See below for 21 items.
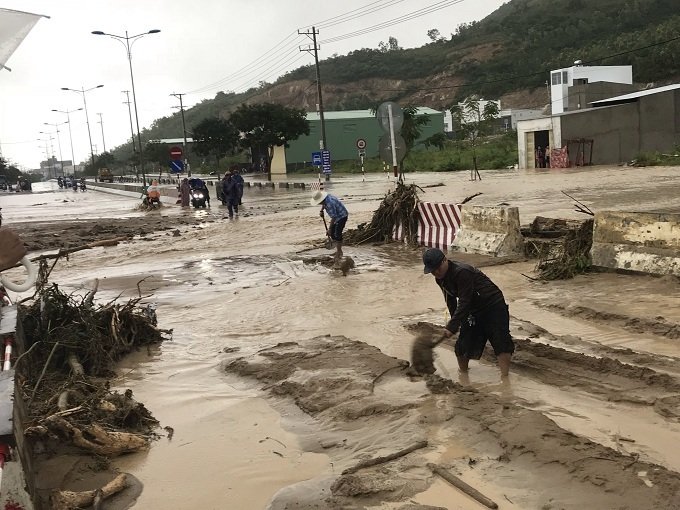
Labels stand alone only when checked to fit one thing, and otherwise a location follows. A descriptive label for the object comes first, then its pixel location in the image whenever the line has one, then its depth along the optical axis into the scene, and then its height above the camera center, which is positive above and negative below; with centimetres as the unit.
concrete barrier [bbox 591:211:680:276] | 805 -116
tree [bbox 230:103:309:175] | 5184 +424
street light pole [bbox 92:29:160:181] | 3538 +784
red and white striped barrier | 1173 -108
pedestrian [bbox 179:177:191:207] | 2773 -43
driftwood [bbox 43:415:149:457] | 453 -175
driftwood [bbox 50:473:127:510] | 376 -182
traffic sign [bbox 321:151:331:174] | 3703 +71
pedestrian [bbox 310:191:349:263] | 1145 -70
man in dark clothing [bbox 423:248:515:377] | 522 -118
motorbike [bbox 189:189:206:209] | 2653 -62
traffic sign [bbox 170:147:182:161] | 2732 +128
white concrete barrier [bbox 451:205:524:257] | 1050 -117
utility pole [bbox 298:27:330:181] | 3977 +654
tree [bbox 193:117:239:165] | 6244 +432
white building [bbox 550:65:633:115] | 6288 +763
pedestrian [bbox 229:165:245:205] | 2148 -6
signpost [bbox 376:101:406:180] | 1309 +82
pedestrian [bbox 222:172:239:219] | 2075 -35
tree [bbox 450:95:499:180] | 5181 +332
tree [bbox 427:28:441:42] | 12968 +2636
